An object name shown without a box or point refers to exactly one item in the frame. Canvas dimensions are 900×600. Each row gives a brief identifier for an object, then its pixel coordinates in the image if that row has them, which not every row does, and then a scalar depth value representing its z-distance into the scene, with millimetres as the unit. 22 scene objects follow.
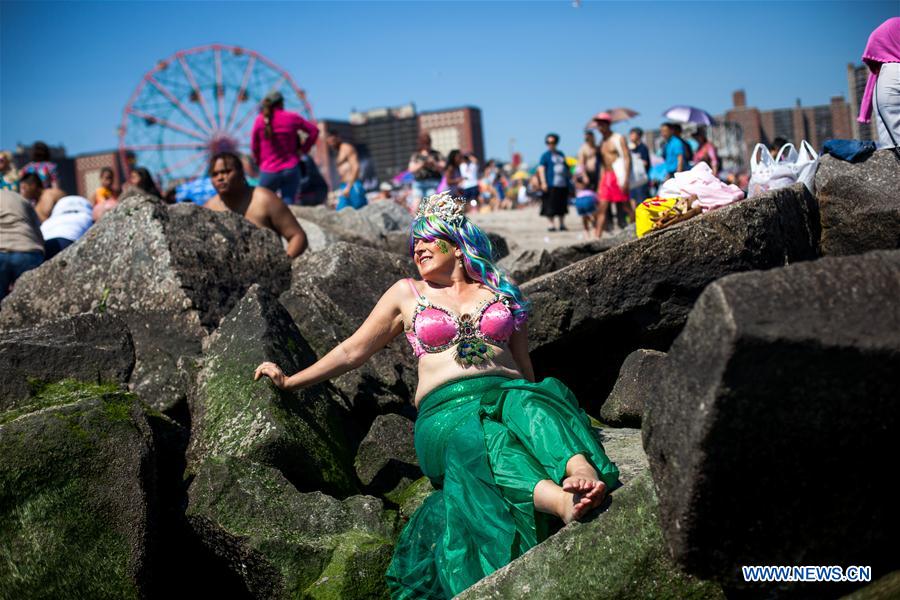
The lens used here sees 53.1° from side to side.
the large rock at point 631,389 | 4527
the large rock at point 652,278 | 4992
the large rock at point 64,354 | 4594
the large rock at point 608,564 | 2834
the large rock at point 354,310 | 5316
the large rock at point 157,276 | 5641
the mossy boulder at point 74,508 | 3529
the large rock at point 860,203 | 5359
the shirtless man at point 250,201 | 7191
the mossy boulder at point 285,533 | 3674
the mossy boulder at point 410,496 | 4242
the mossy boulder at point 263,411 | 4230
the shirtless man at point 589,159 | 13148
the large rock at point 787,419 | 2357
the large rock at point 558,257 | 6559
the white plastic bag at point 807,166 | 5809
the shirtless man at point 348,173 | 12250
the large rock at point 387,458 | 4734
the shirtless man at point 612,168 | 11219
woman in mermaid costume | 3414
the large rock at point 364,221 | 8961
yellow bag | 5636
